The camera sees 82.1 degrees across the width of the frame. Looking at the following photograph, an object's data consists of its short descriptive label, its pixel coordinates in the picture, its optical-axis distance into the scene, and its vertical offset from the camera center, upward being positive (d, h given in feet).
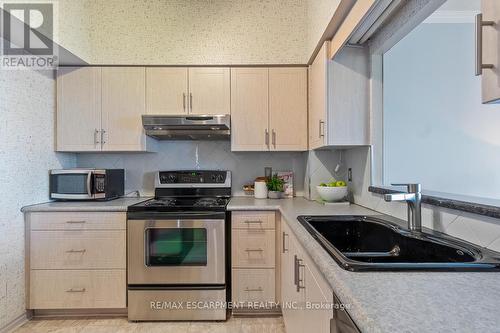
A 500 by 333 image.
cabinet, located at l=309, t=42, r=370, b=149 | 6.33 +1.53
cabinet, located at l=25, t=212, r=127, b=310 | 7.07 -2.33
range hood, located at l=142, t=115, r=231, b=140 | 7.61 +1.09
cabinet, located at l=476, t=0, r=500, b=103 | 2.27 +0.95
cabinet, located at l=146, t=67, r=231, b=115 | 8.21 +2.16
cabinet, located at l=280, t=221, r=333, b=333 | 3.12 -1.76
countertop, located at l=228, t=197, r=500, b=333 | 1.75 -0.96
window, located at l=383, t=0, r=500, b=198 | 5.98 +1.21
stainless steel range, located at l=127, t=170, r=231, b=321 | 7.02 -2.40
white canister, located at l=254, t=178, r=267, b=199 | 8.61 -0.70
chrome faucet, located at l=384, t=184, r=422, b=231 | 4.07 -0.52
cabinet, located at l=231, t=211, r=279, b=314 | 7.20 -2.34
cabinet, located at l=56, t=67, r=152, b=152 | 8.20 +1.73
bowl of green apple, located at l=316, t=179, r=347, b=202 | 6.97 -0.62
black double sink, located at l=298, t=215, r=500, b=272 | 2.67 -1.01
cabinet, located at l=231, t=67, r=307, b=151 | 8.28 +1.68
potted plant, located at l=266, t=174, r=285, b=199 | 8.54 -0.66
